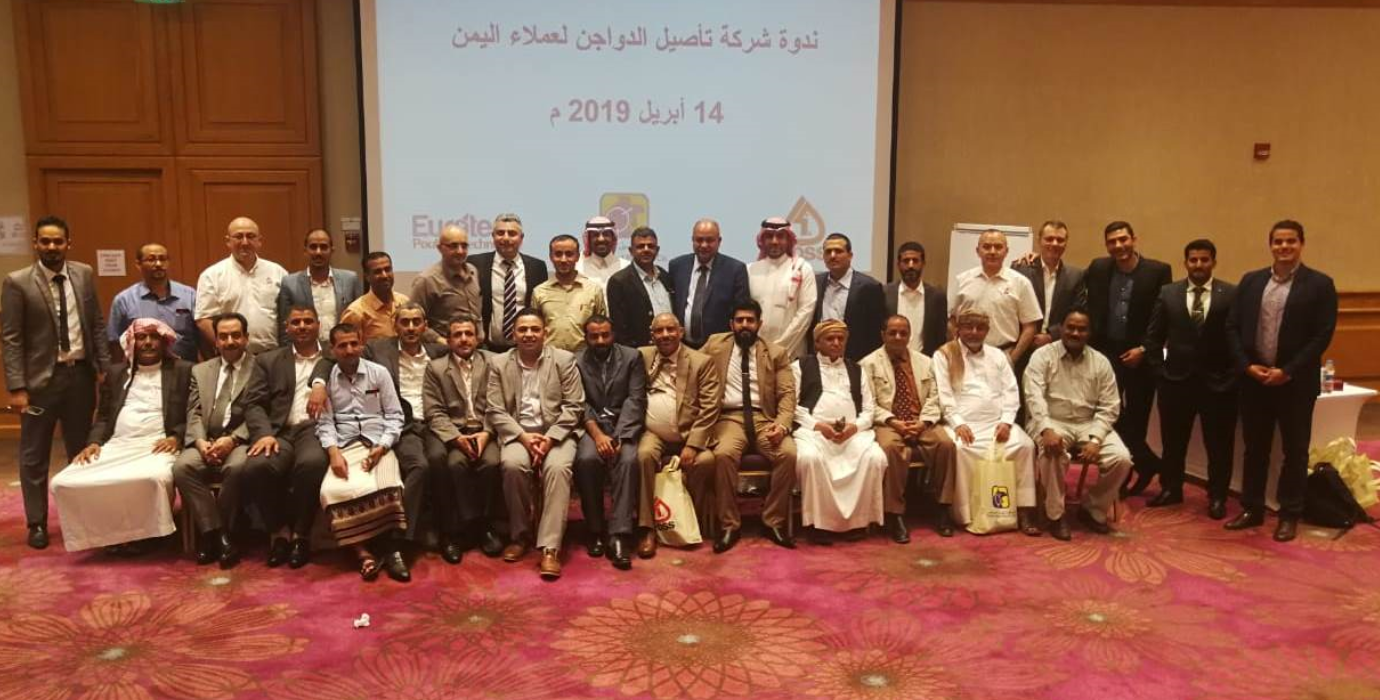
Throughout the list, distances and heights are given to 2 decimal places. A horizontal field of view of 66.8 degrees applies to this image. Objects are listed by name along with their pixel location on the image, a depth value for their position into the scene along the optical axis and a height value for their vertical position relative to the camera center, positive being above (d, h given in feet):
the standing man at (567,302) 16.44 -1.24
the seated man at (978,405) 16.02 -2.76
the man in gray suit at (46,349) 15.08 -1.92
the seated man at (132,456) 14.30 -3.32
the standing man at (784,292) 17.21 -1.08
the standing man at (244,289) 16.40 -1.10
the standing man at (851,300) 17.28 -1.21
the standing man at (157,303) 15.89 -1.31
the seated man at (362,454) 14.07 -3.24
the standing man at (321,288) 16.42 -1.06
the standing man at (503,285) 16.97 -1.01
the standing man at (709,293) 17.17 -1.11
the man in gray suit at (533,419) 14.75 -2.86
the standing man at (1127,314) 17.25 -1.39
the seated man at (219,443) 14.44 -3.15
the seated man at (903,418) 15.81 -2.98
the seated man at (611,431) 14.97 -3.05
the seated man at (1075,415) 15.93 -2.92
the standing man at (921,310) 17.69 -1.39
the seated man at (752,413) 15.40 -2.86
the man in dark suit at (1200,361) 16.46 -2.07
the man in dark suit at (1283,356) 15.33 -1.84
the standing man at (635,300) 17.01 -1.23
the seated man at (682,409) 15.42 -2.76
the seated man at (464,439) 14.85 -3.10
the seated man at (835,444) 15.57 -3.26
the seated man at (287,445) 14.40 -3.13
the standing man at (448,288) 16.39 -1.04
